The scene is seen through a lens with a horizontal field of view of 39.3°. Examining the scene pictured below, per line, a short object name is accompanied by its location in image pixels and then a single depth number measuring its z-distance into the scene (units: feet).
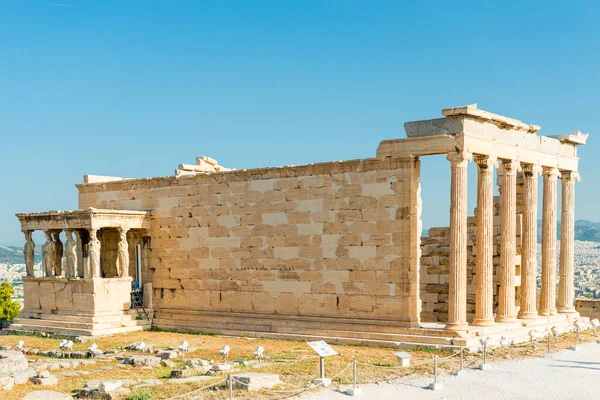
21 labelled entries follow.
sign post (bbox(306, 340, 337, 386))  49.62
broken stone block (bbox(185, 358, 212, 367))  57.31
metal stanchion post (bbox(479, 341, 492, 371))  55.06
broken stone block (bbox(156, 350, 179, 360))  62.27
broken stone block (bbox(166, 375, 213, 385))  51.44
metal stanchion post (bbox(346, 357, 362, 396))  47.42
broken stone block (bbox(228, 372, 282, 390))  48.37
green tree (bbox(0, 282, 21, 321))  124.74
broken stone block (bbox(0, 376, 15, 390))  51.49
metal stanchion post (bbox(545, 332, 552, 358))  61.09
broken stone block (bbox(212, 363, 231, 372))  54.85
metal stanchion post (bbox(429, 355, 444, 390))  49.08
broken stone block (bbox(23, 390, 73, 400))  46.97
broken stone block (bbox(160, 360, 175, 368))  59.57
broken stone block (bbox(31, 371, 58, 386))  53.01
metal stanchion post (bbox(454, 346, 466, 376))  53.11
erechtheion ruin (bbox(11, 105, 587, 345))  66.33
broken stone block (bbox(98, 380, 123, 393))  48.34
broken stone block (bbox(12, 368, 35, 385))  53.35
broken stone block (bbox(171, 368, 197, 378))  54.03
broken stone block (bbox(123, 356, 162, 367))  60.25
